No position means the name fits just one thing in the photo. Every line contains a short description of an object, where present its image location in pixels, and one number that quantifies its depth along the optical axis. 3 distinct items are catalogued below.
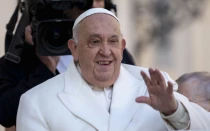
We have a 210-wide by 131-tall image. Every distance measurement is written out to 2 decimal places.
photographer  10.73
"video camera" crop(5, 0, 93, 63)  10.85
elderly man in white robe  9.79
